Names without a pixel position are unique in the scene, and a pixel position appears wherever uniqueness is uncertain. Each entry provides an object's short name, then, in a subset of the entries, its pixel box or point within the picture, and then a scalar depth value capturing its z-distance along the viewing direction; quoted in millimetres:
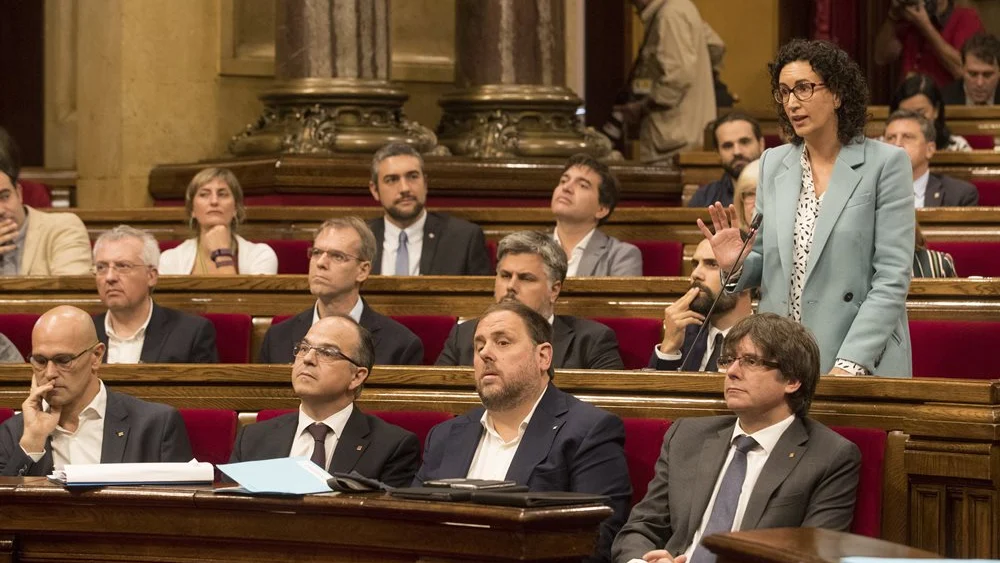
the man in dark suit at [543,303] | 8086
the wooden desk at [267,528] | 5230
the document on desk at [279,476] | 5648
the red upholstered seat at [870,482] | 5965
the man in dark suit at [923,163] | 11039
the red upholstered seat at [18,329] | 9156
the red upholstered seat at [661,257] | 10828
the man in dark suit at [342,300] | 8523
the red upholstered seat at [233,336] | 9102
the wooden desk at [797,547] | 4289
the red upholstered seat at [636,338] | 8492
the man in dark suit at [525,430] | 6535
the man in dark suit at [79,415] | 7117
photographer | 16234
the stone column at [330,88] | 12594
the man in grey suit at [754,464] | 5934
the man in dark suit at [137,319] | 8727
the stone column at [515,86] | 13125
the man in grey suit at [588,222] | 9953
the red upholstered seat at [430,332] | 9055
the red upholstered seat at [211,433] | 7395
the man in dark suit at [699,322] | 7867
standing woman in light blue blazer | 6453
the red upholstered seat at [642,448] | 6715
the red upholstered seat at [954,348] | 7840
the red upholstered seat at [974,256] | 9984
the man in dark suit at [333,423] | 6992
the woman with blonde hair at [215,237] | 10344
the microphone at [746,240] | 6641
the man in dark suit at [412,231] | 10500
